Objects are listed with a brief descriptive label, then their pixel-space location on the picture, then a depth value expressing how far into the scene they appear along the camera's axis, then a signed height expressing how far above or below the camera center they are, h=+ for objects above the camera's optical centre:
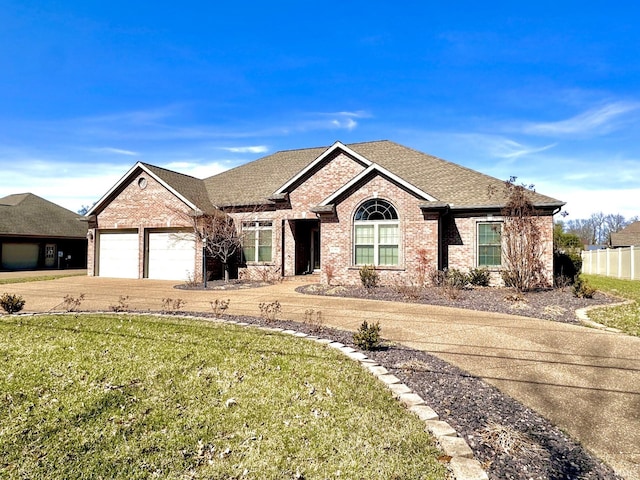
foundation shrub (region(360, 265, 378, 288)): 14.98 -1.31
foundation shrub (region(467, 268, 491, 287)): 15.52 -1.32
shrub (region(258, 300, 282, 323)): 8.79 -1.74
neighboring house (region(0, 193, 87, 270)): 27.75 +0.54
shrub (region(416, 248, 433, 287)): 15.08 -0.83
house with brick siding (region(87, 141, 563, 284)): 15.61 +1.26
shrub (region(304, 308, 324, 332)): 7.79 -1.74
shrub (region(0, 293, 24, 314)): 9.42 -1.51
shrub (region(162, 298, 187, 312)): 10.24 -1.77
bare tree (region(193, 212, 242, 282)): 18.31 +0.35
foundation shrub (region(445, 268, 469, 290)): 14.34 -1.31
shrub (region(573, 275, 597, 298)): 12.29 -1.47
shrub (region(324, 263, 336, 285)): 16.31 -1.16
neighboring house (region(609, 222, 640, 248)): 40.80 +0.84
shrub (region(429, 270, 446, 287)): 14.93 -1.28
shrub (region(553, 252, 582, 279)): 16.53 -0.83
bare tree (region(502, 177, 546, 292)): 13.73 +0.30
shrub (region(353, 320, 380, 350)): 6.37 -1.57
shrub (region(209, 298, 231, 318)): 9.28 -1.73
